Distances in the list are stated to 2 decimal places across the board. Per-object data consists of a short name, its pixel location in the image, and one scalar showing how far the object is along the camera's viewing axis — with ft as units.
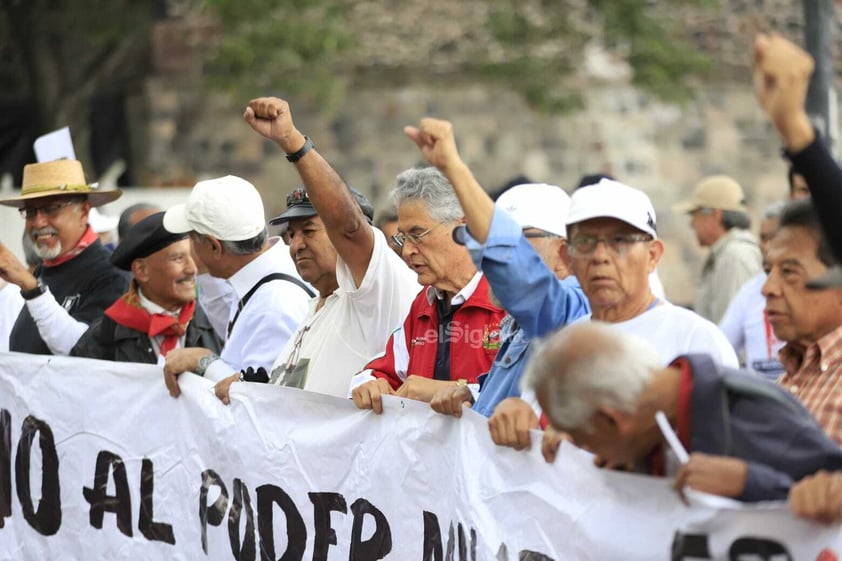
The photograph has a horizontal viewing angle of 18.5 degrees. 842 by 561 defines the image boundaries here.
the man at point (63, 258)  40.13
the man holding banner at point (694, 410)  18.51
